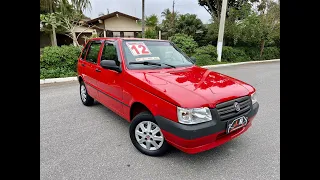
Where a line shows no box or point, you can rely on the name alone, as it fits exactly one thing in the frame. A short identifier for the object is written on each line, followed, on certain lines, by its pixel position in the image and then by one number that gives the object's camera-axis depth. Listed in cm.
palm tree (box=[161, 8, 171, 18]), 2674
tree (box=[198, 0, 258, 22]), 1882
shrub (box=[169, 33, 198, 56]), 1274
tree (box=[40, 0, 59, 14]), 923
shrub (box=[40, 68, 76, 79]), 786
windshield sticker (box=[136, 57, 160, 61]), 324
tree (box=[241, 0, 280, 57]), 1526
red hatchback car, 222
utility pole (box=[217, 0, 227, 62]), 1290
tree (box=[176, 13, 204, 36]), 1650
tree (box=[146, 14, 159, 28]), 2399
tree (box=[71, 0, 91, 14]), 907
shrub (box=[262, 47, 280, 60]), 1784
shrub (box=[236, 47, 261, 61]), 1668
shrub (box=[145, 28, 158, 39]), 1648
